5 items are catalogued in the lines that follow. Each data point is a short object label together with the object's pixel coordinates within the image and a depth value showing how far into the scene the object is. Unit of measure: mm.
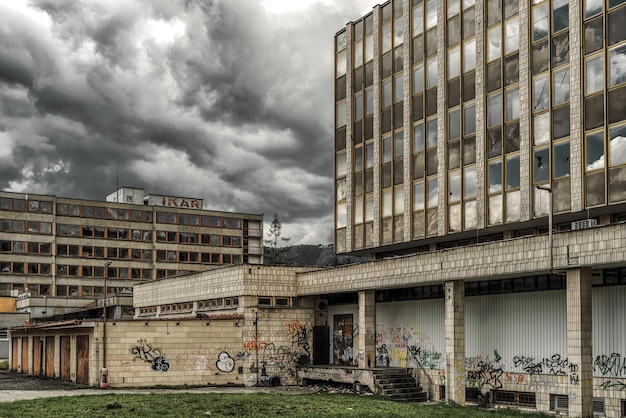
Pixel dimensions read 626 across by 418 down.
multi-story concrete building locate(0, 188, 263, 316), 110750
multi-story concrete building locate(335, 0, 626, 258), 38188
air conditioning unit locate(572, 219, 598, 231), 37969
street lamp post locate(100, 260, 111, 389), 46406
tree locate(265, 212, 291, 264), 170750
